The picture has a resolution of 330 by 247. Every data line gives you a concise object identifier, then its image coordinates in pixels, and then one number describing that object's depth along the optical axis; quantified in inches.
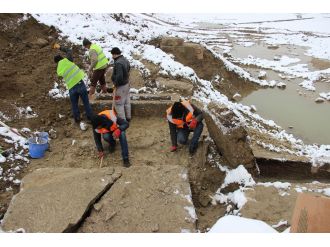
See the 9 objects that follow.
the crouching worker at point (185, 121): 249.4
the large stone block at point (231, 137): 267.6
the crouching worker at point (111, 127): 247.3
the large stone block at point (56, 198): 191.9
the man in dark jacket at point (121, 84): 263.9
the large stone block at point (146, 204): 196.9
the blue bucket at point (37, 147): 261.7
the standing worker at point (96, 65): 300.4
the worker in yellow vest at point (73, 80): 277.3
